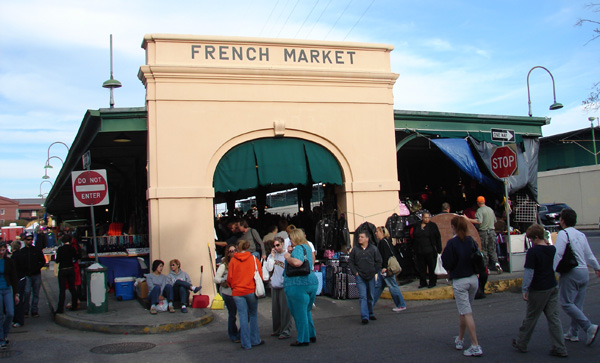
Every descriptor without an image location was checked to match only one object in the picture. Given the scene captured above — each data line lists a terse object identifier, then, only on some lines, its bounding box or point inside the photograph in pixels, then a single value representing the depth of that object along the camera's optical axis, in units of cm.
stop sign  1221
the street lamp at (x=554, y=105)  2150
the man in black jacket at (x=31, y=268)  1157
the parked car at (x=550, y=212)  2974
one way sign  1246
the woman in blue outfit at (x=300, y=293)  766
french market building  1206
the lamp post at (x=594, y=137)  3934
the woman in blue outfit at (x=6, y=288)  884
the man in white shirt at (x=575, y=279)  675
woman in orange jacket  769
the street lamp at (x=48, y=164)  3533
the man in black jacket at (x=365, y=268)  911
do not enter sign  1080
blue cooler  1244
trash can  1055
